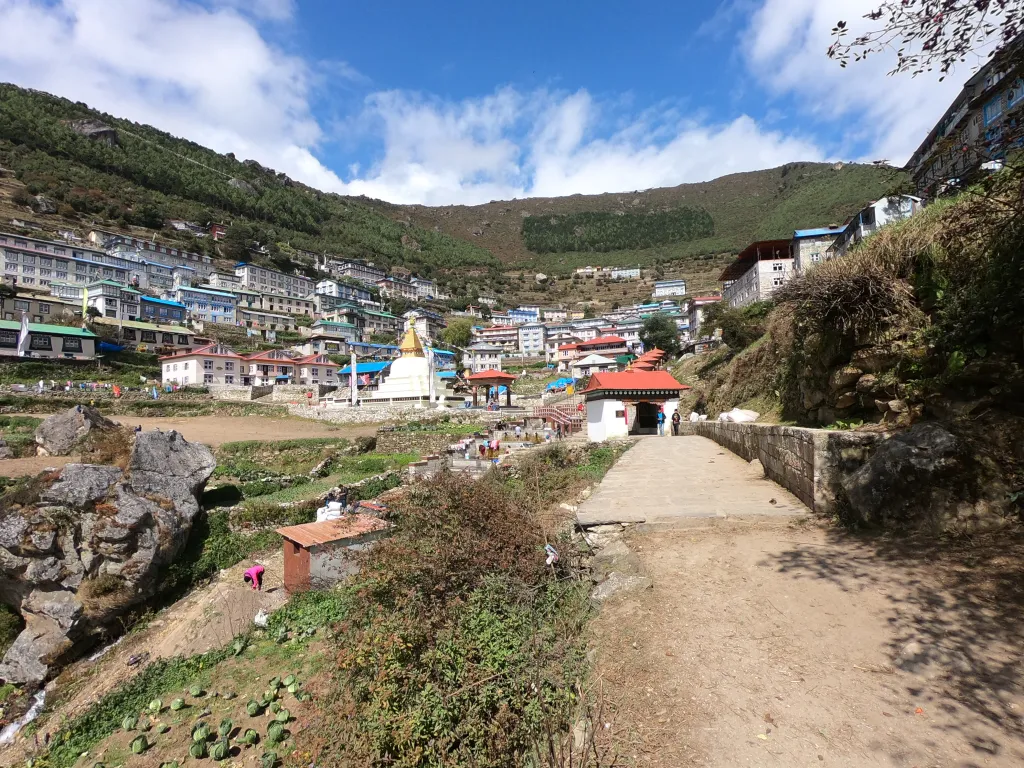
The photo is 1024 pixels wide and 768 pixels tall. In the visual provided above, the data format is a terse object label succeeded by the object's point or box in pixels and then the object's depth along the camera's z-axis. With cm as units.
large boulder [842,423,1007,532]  443
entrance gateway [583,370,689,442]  1930
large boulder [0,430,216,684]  939
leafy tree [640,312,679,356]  5731
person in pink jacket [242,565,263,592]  1055
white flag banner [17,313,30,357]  3809
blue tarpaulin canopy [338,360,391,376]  4772
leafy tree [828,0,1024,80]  371
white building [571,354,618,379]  5416
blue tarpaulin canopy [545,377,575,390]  4511
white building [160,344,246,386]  4234
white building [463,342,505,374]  7112
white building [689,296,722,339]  5745
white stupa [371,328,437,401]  3628
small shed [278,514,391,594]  971
